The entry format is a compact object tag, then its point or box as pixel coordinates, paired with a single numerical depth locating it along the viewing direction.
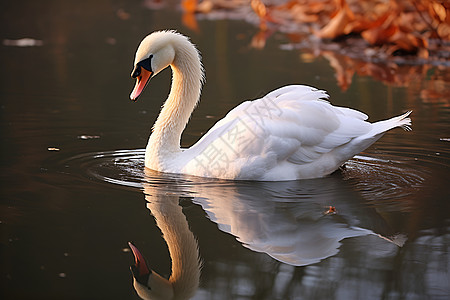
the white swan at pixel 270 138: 6.35
